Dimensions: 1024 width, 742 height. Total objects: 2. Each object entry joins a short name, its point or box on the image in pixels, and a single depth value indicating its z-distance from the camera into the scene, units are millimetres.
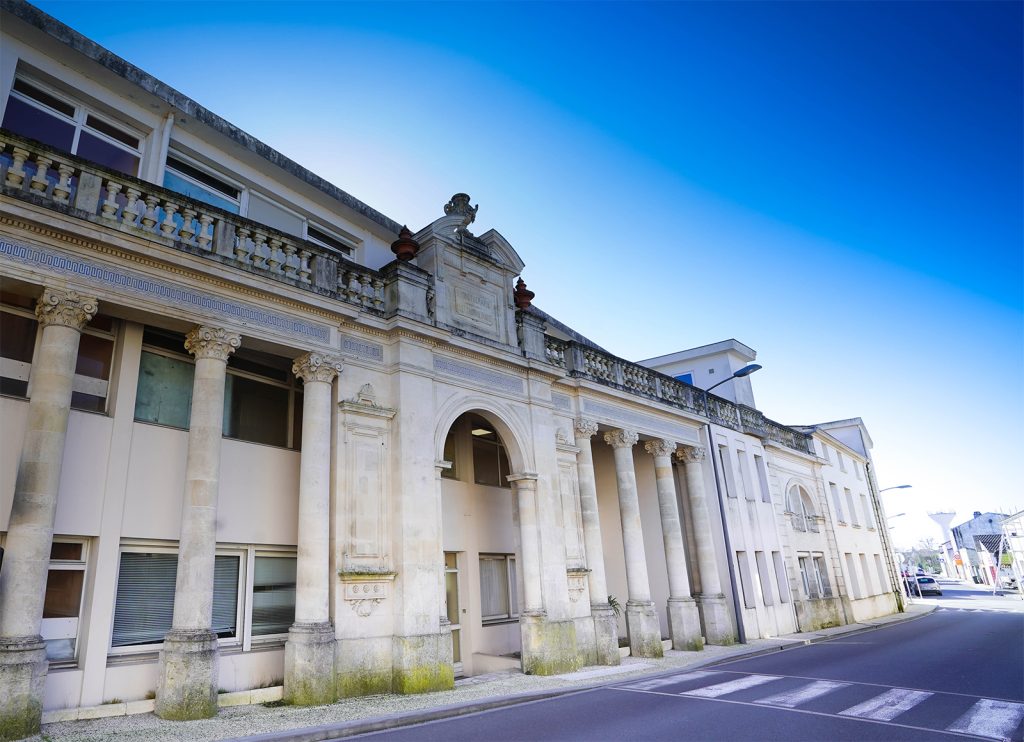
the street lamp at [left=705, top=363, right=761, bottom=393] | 19128
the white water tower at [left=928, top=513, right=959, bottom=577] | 70812
